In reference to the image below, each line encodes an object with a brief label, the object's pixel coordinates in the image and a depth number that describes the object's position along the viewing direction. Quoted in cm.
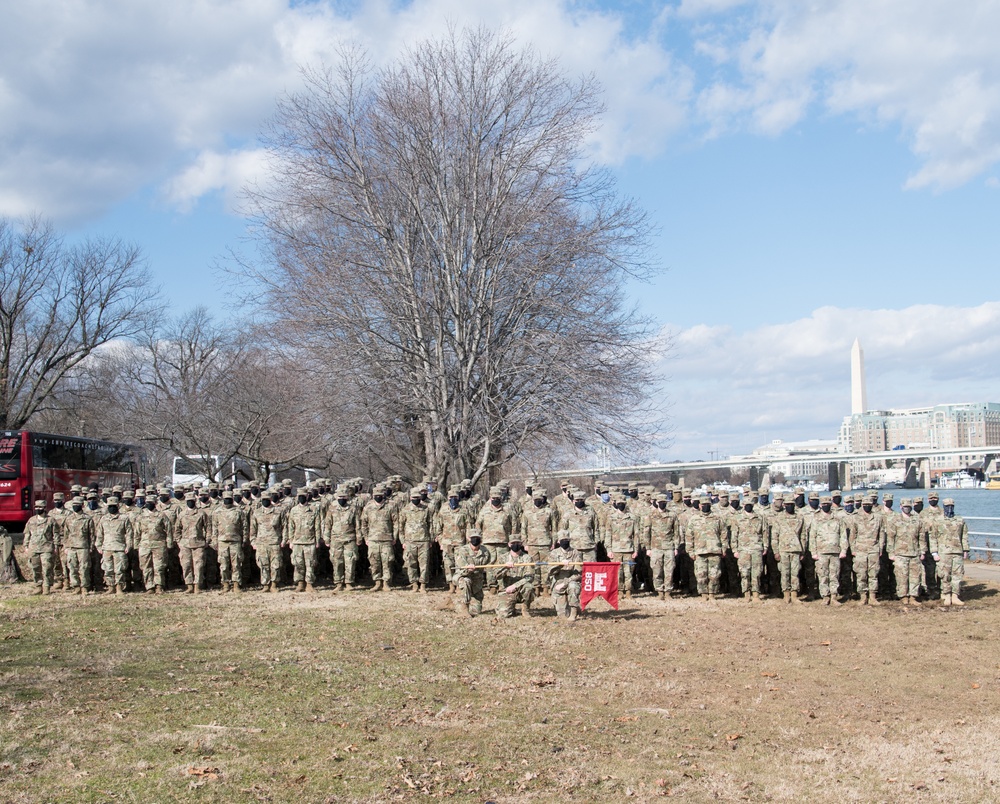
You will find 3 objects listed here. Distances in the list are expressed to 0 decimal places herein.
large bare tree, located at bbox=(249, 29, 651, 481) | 2256
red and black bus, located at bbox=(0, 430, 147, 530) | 2444
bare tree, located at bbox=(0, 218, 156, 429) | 3497
